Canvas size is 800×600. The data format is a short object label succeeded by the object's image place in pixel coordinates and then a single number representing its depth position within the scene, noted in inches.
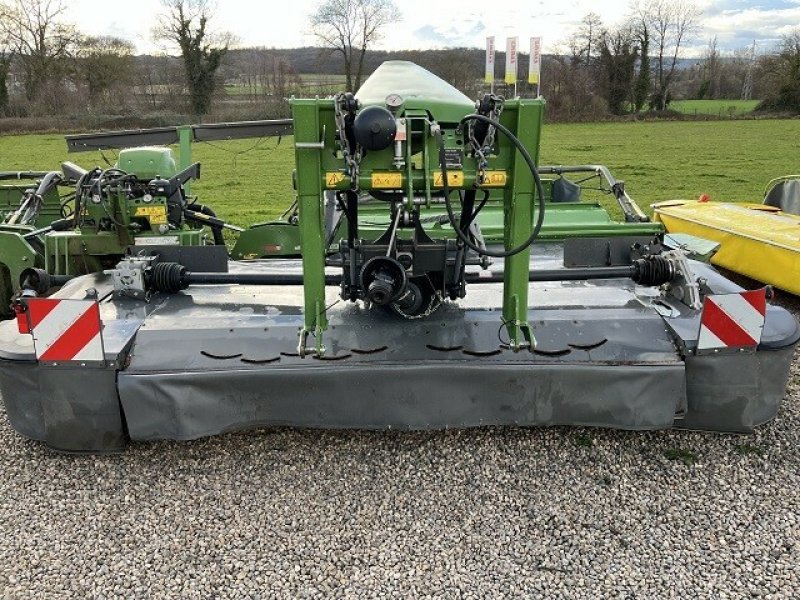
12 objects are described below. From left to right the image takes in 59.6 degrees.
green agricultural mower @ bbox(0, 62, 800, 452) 114.3
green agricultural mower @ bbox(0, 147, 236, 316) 189.0
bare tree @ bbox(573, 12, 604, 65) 1695.4
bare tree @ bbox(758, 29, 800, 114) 1487.5
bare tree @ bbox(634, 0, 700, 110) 1695.4
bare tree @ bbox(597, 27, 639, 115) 1643.7
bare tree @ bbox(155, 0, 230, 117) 1485.0
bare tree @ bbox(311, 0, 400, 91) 1556.3
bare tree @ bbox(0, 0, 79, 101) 1520.7
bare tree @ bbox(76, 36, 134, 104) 1535.4
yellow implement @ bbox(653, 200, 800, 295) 215.0
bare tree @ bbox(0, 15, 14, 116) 1450.5
